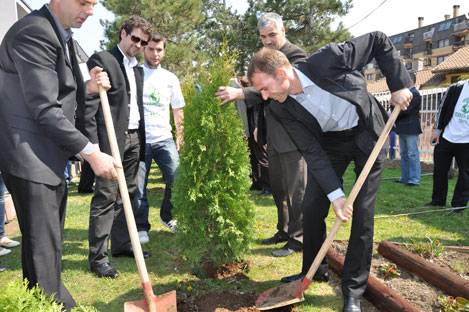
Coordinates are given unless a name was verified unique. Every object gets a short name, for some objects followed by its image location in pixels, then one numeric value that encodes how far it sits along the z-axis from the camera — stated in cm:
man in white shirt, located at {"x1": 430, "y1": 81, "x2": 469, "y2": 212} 650
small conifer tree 380
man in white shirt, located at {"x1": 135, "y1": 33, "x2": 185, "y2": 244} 501
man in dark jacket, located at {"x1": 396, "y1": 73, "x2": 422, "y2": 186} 871
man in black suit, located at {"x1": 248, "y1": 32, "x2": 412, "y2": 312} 313
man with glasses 416
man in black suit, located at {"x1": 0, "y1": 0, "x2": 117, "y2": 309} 246
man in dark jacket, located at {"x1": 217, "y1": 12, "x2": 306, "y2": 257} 458
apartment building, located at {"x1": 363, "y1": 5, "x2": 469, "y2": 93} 3812
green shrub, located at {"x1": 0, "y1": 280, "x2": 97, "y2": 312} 186
